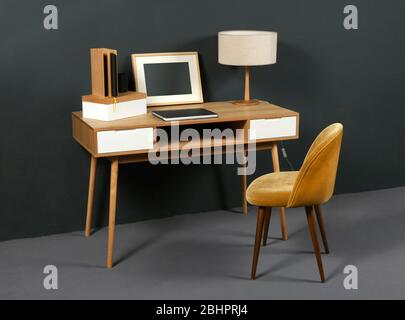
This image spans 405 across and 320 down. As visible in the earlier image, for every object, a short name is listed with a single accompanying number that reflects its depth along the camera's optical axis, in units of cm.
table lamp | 329
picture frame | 342
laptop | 307
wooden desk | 292
